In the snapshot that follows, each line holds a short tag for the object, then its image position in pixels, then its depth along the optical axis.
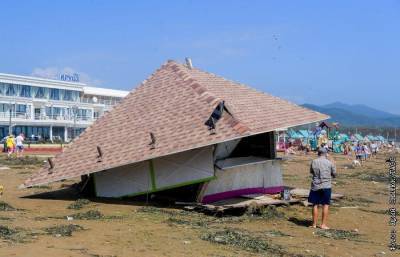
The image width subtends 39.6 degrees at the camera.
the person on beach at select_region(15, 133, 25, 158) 37.31
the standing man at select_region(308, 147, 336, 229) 11.78
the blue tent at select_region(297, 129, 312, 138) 68.63
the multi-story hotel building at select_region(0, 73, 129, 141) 69.25
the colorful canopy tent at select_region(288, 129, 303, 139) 72.13
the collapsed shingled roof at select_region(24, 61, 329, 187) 13.68
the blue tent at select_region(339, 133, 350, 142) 67.90
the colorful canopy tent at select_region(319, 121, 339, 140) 56.84
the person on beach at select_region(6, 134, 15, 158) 37.11
